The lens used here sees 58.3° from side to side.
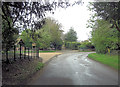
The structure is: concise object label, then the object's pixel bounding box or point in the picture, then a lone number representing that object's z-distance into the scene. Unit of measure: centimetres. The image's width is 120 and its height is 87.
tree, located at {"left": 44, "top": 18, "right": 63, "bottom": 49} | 3391
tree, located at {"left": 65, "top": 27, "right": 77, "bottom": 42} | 6302
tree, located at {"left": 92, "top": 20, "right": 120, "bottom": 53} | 1155
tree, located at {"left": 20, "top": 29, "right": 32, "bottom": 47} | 2431
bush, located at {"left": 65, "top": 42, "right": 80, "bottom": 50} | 4550
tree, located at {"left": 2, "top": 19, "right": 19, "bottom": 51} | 614
